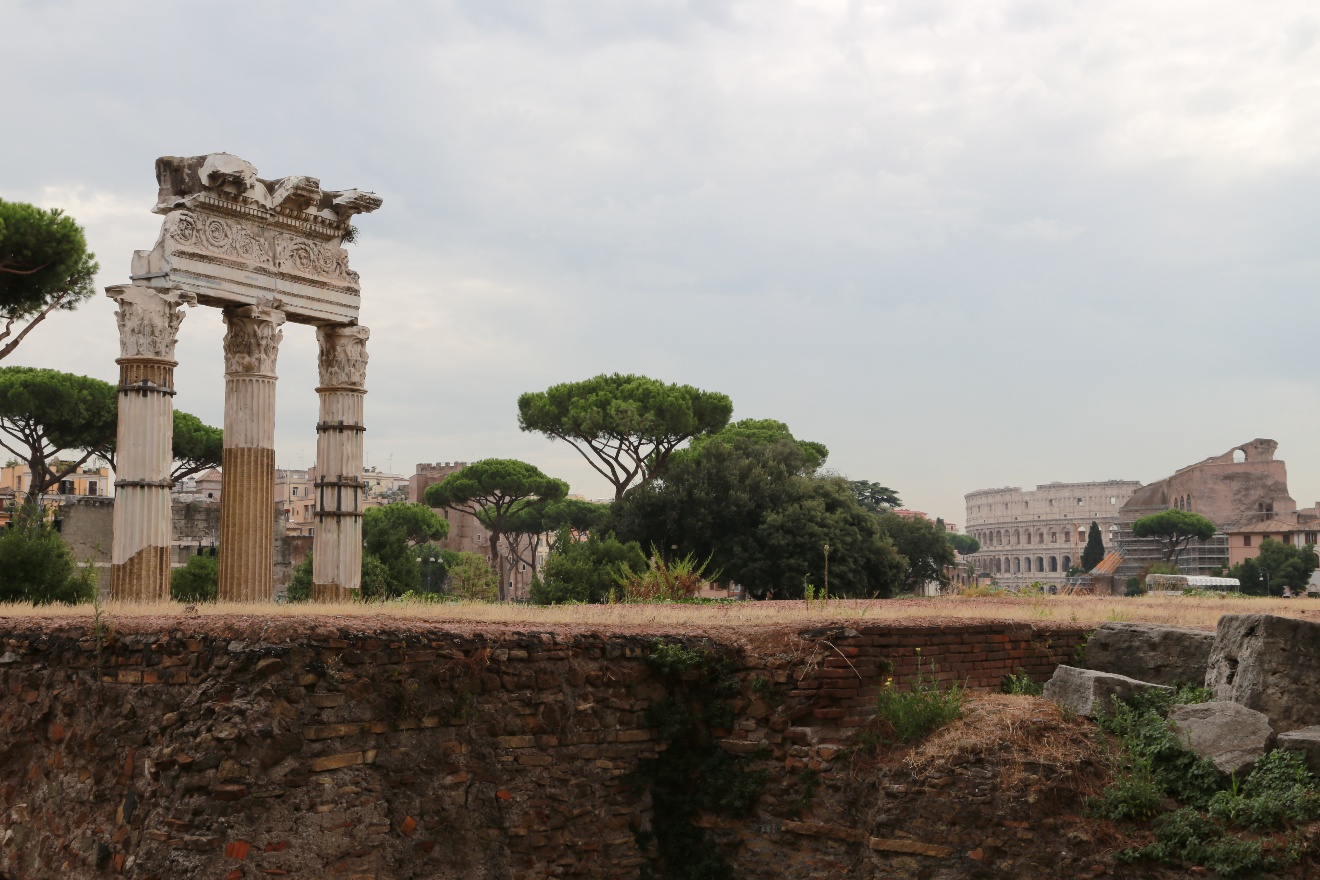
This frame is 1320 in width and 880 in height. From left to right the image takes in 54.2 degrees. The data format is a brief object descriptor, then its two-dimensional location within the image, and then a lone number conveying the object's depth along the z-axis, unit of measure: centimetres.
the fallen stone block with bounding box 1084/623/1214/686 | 1005
